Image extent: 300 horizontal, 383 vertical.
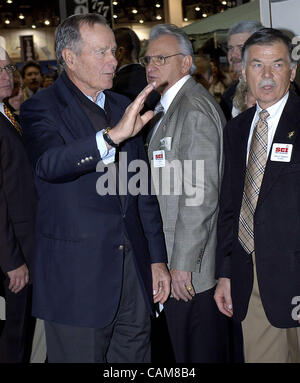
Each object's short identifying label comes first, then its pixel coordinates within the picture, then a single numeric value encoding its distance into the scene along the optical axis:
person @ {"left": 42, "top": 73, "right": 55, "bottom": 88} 8.45
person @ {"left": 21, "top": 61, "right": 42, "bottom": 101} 7.05
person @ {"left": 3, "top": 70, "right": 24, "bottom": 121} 4.02
